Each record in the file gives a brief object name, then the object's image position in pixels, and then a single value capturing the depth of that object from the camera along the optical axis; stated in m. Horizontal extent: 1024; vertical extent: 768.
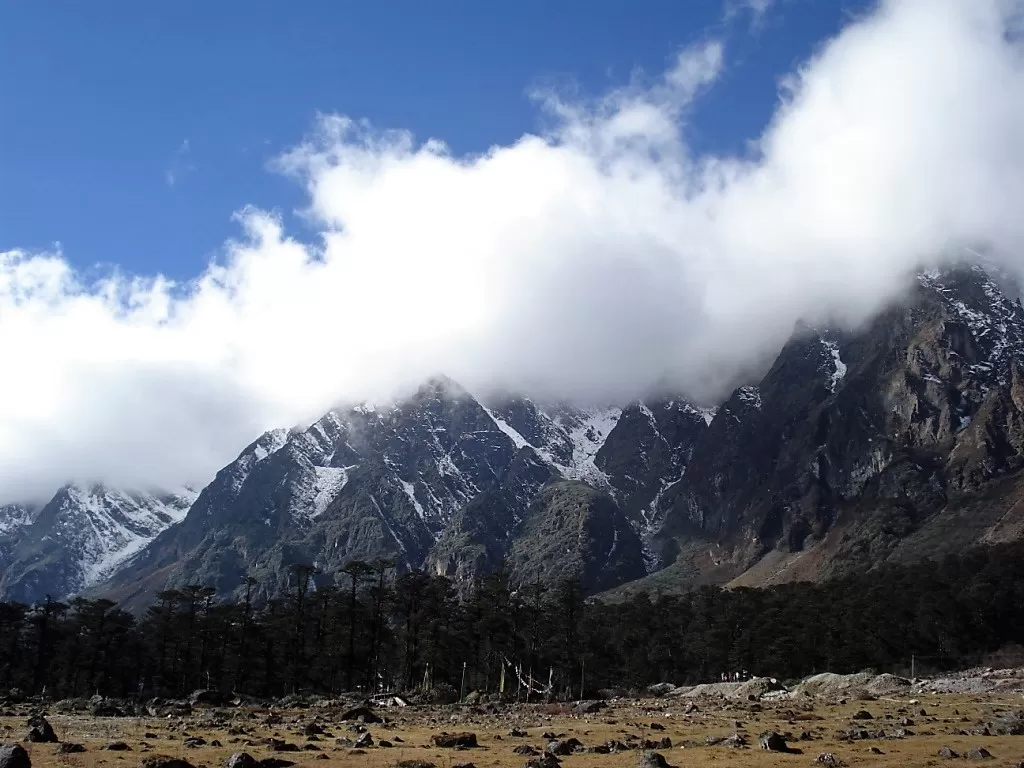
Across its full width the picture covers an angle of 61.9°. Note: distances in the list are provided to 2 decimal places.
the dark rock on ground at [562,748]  35.09
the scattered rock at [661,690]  102.11
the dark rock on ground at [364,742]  38.62
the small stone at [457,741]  38.38
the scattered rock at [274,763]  30.09
